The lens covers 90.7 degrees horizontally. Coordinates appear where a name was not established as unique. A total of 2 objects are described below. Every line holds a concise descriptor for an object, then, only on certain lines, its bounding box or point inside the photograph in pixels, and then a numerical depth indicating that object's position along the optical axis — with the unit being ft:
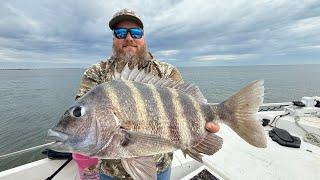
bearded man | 4.60
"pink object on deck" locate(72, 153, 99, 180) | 4.57
